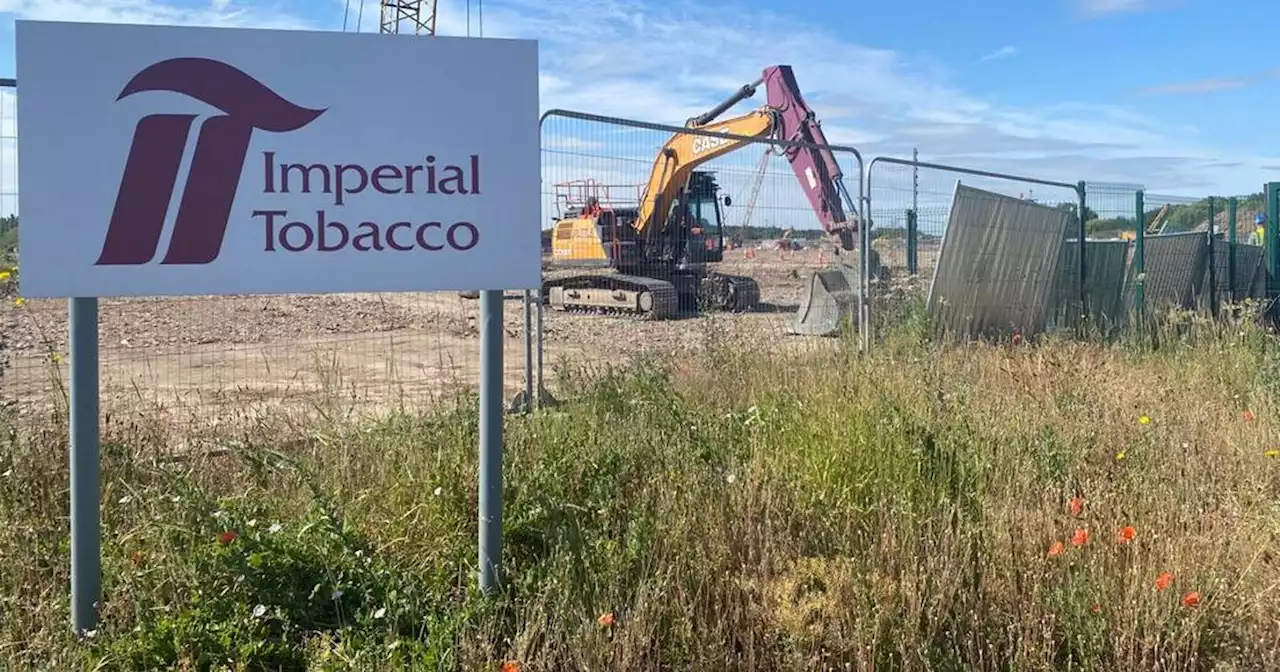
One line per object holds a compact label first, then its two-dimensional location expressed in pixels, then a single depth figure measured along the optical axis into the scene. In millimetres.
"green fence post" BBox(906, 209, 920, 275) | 10391
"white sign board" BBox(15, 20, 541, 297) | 3227
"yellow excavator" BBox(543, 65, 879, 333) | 14141
